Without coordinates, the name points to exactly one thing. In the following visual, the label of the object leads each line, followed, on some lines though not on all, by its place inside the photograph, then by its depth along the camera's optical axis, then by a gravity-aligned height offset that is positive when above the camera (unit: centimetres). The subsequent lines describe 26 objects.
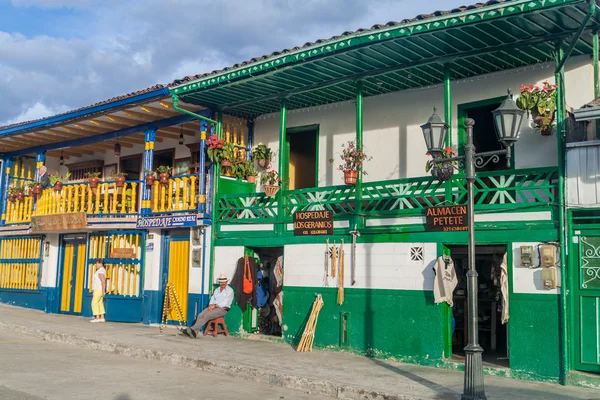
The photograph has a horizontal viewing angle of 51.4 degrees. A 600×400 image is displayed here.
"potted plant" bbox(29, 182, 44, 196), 1862 +235
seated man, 1373 -74
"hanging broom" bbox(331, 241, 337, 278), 1231 +25
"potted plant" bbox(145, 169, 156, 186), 1567 +229
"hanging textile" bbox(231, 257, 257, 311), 1383 -27
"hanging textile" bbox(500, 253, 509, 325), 998 -16
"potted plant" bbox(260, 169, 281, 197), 1333 +193
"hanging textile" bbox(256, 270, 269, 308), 1397 -47
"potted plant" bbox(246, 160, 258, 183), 1504 +240
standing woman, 1625 -56
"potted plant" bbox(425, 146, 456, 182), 1062 +182
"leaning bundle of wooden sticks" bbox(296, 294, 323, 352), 1221 -111
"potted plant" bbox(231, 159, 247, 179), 1486 +245
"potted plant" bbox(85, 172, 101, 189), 1644 +228
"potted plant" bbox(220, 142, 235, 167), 1447 +272
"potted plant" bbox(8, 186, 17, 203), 1972 +229
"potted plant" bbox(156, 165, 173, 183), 1545 +239
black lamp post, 775 +136
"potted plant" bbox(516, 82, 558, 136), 1020 +284
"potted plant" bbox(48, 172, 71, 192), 1744 +239
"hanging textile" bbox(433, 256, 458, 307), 1062 -9
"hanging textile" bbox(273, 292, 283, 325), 1355 -69
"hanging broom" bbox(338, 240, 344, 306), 1209 -22
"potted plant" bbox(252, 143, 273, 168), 1498 +282
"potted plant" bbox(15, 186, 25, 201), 1950 +230
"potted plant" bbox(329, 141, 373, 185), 1203 +214
